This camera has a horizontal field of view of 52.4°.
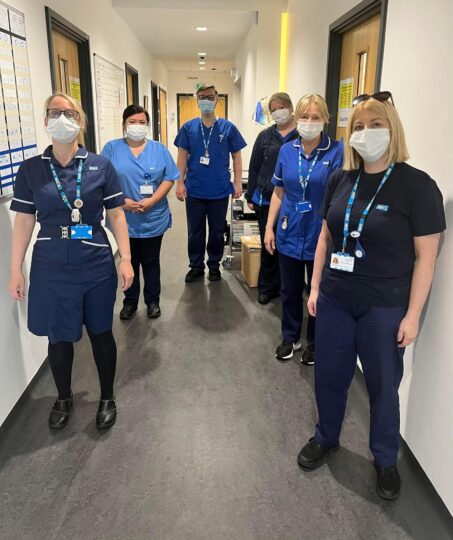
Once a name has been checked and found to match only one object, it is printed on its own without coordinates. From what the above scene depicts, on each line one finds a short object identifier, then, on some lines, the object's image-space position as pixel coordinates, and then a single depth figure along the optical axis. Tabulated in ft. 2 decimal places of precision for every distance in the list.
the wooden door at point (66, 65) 10.72
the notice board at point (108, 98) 14.39
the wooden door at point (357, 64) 8.72
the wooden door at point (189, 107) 43.60
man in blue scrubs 12.07
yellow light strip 16.07
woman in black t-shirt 4.78
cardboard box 12.58
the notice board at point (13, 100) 6.65
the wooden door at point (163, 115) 35.54
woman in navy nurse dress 5.93
